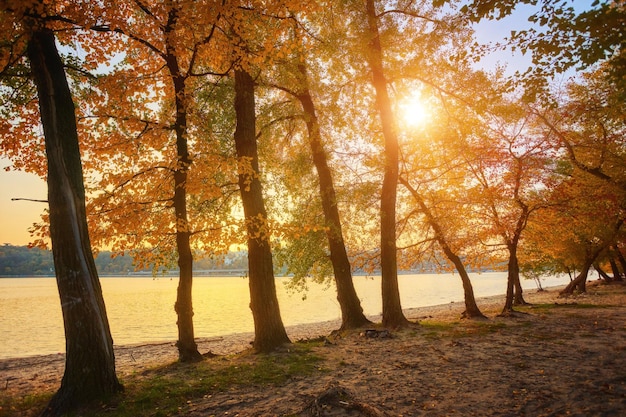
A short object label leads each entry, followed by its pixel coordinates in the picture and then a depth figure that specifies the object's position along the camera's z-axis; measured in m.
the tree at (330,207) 14.79
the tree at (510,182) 16.69
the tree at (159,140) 9.35
